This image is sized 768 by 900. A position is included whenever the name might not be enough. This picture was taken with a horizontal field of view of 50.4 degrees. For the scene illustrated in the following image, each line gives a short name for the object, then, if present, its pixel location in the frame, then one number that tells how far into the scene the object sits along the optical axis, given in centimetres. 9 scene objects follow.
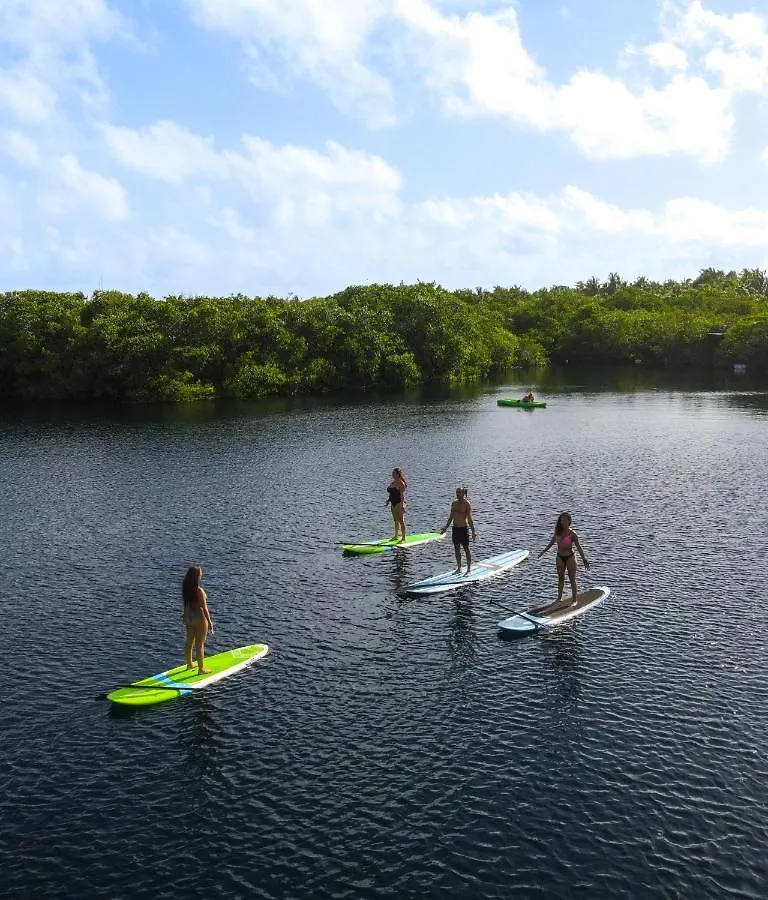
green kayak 9394
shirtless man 3180
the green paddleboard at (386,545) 3622
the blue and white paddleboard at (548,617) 2667
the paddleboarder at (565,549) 2819
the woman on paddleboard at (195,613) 2378
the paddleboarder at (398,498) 3703
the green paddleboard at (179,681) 2256
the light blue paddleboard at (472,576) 3108
